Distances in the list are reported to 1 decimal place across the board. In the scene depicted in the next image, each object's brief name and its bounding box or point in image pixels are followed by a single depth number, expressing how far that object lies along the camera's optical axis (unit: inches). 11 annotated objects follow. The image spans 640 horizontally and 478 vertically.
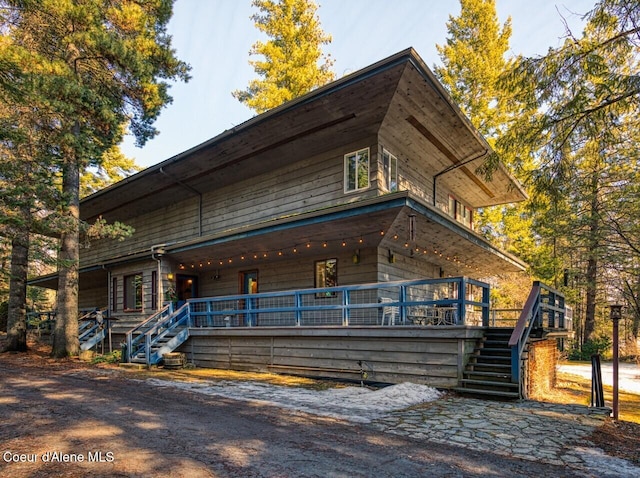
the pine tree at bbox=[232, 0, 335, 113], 887.7
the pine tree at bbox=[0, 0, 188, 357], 447.8
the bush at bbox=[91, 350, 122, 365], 514.0
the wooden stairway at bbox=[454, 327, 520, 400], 300.2
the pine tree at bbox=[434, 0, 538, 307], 911.7
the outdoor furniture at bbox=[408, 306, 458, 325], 462.9
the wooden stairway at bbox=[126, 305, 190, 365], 484.1
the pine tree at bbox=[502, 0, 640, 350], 290.7
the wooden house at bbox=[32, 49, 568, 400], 393.4
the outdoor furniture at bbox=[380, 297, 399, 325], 429.1
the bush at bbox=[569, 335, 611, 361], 944.9
